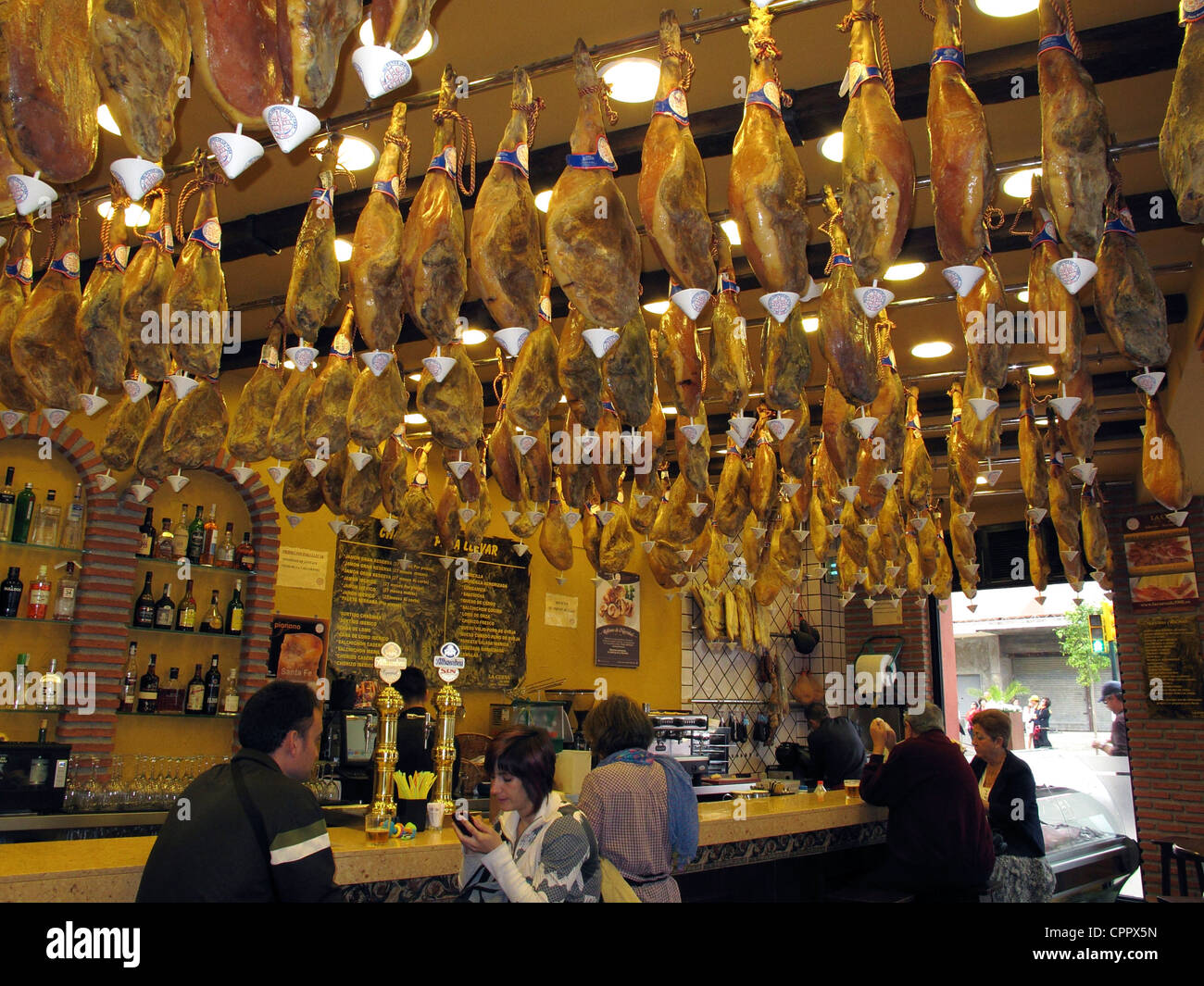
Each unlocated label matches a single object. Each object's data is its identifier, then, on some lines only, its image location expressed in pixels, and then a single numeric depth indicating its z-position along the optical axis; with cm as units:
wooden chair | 461
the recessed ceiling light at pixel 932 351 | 588
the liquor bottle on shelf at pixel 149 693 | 566
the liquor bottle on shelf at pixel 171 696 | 576
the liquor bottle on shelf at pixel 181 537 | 605
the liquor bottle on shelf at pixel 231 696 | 600
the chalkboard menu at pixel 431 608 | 709
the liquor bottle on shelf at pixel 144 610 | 574
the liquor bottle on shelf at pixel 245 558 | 631
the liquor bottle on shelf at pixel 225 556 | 620
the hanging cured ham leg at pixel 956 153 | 199
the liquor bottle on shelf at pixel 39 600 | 524
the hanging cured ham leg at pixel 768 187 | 211
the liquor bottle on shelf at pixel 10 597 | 514
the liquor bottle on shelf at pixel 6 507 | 525
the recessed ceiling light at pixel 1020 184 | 369
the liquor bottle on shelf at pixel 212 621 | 607
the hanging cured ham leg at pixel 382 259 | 256
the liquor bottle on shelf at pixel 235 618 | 616
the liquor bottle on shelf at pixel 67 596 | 536
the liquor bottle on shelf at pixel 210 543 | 614
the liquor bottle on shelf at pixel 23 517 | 530
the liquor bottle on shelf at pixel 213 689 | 598
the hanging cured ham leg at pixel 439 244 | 241
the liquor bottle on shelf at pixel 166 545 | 591
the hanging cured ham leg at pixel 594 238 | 214
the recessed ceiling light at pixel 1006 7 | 286
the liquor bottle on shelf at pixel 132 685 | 560
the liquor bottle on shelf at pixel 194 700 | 590
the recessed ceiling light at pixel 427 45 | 292
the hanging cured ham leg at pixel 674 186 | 218
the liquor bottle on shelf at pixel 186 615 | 594
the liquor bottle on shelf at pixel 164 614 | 580
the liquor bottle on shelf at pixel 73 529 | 548
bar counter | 249
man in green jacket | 220
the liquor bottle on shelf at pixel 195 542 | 611
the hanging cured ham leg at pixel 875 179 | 202
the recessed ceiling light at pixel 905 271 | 460
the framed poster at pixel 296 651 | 652
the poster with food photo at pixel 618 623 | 902
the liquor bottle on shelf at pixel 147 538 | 580
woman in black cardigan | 486
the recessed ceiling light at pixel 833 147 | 354
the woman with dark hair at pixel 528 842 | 241
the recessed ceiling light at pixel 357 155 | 372
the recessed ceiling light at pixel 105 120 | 348
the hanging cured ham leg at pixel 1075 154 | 193
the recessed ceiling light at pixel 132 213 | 404
